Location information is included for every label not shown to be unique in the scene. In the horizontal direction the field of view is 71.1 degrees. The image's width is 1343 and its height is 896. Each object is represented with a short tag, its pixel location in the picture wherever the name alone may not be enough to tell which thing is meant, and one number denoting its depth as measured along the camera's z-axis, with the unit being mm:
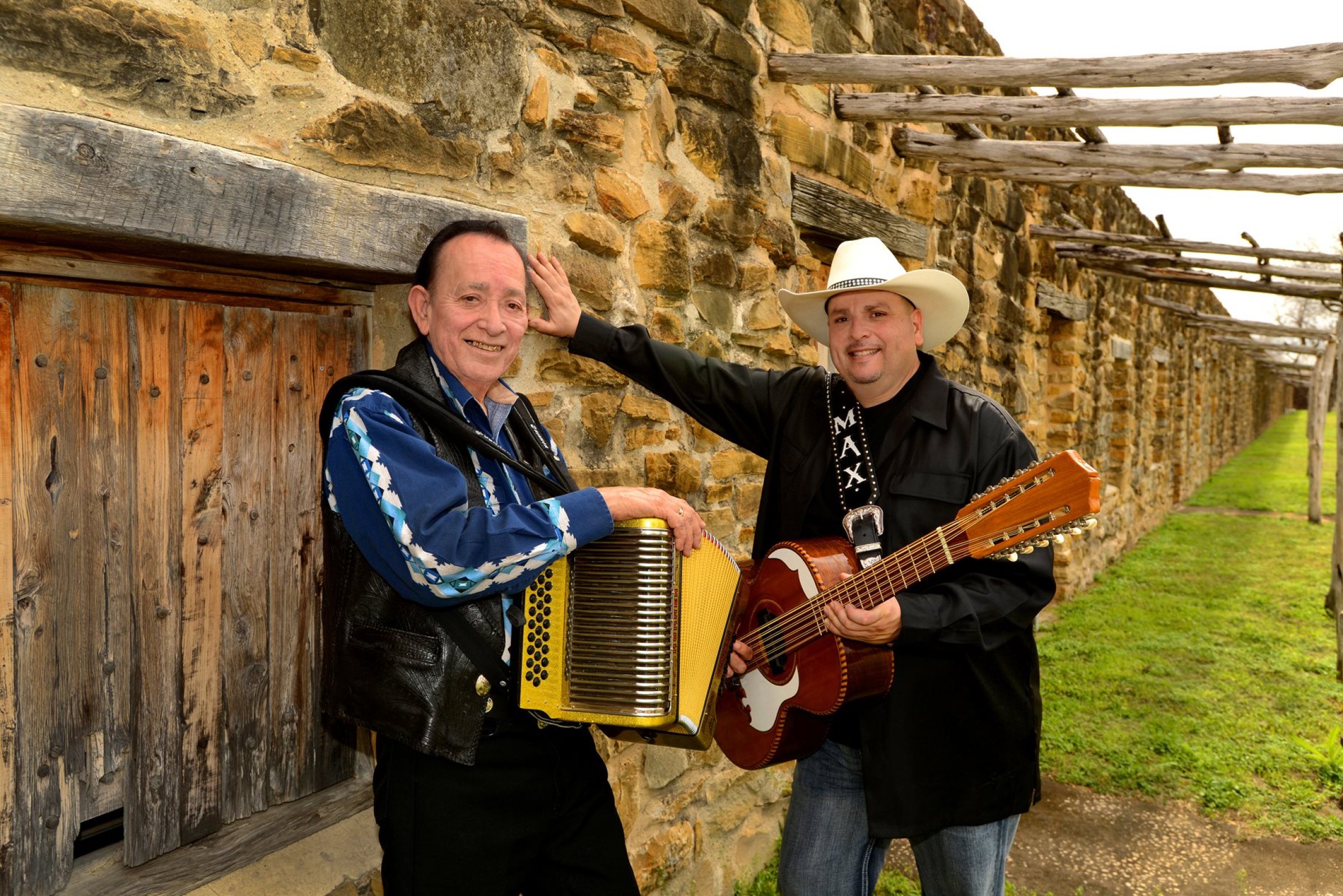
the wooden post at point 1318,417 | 14477
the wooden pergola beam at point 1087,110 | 3578
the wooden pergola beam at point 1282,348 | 16875
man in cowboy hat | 2398
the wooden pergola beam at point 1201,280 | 8320
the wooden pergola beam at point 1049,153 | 4590
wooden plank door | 1878
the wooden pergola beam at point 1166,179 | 4887
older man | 1822
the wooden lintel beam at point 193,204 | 1576
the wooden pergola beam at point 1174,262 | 7633
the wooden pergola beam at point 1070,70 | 3344
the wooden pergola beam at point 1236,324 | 12670
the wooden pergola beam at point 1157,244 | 6781
